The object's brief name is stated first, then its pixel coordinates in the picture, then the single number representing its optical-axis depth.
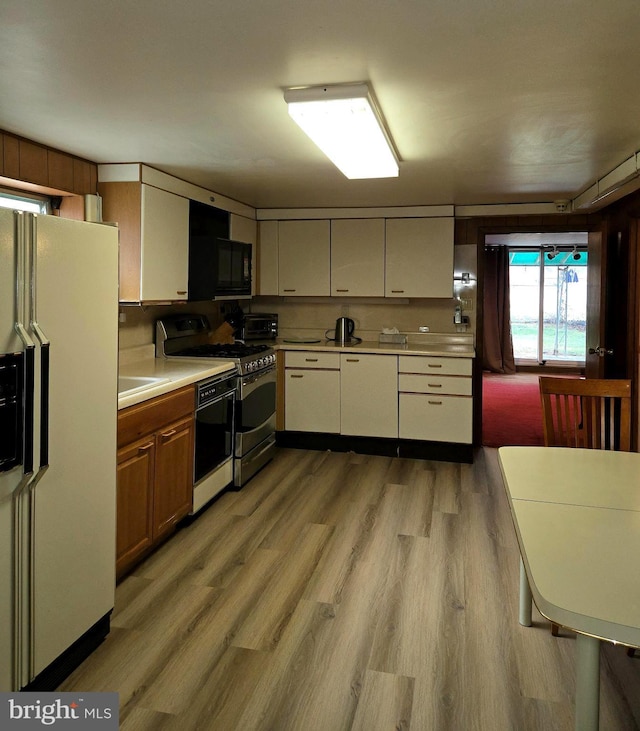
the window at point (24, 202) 3.11
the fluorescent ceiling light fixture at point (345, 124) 2.20
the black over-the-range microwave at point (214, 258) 4.25
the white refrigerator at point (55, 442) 1.78
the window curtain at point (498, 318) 9.90
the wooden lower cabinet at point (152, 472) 2.72
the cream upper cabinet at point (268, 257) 5.39
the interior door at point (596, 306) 4.43
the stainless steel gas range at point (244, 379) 4.09
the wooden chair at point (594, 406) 2.57
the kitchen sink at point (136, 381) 3.13
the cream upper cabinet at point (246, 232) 4.86
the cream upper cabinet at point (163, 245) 3.60
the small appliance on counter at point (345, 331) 5.43
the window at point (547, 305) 9.91
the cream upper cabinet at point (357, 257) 5.16
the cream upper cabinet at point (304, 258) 5.29
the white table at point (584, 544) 1.19
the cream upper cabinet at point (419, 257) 4.98
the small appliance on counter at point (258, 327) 5.24
